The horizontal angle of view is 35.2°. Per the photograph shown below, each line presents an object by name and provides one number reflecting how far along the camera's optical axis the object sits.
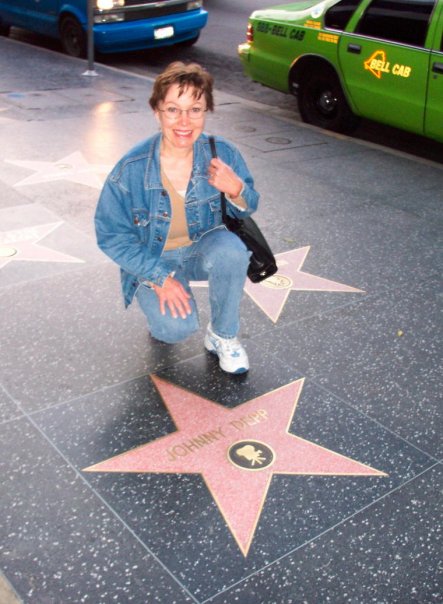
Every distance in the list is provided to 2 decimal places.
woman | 2.90
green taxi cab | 6.47
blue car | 10.30
